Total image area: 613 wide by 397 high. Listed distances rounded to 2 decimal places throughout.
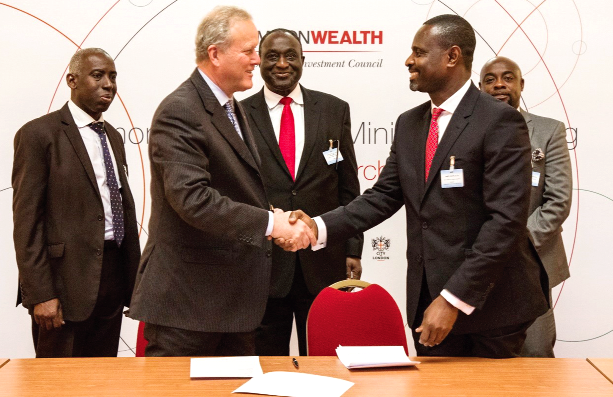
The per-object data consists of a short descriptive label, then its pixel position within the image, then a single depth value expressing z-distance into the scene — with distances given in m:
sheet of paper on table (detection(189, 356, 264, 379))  2.28
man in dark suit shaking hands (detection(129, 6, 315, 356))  2.72
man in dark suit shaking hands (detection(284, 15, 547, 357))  2.62
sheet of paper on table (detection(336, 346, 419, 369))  2.37
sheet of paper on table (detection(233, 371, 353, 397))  2.10
